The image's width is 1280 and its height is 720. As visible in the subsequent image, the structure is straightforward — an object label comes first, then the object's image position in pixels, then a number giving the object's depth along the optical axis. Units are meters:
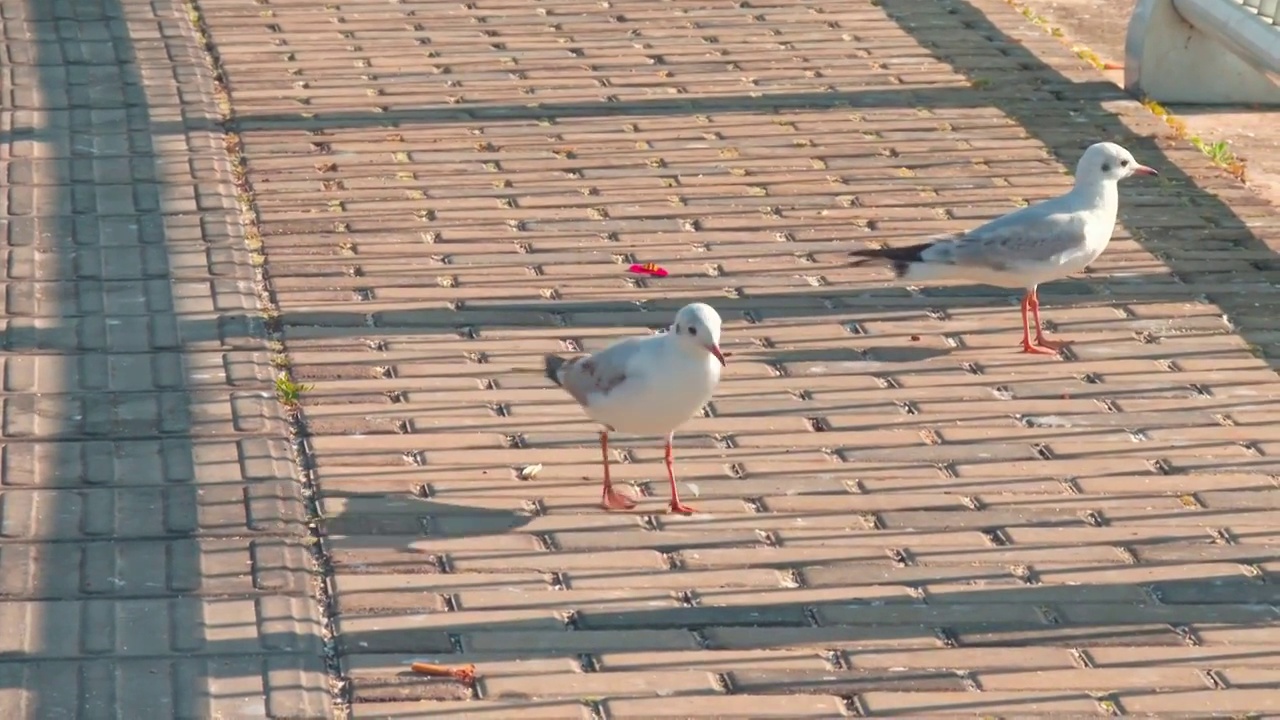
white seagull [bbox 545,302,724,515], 11.52
